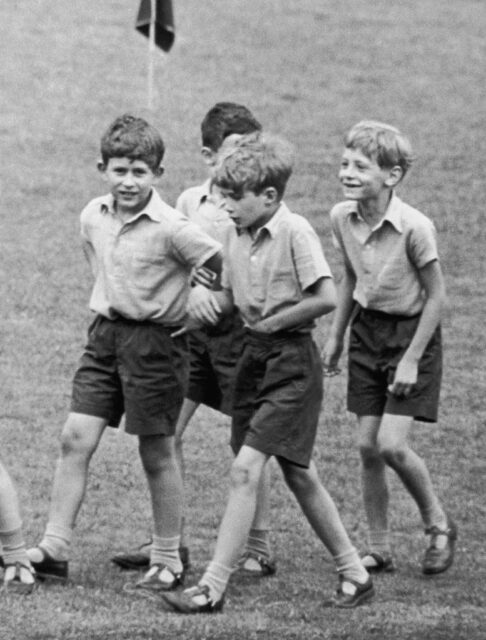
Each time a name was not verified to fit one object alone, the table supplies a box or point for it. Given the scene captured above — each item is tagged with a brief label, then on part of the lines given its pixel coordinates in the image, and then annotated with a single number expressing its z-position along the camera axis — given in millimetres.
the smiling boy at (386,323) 15766
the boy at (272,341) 14437
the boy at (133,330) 15008
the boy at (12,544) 14844
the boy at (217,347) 16078
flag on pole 38125
